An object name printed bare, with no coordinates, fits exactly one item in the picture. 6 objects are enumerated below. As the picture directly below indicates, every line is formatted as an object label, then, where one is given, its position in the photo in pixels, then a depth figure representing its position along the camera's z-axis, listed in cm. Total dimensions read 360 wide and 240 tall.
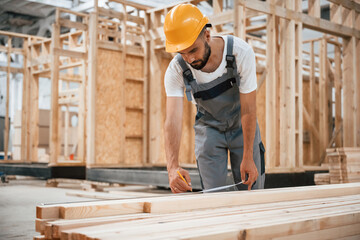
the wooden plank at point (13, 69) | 1296
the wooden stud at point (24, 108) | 1316
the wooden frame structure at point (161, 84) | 743
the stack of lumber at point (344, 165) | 608
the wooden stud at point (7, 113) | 1273
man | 298
